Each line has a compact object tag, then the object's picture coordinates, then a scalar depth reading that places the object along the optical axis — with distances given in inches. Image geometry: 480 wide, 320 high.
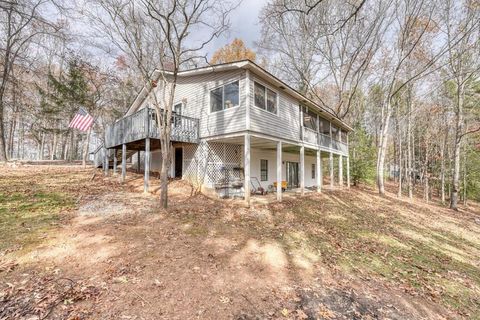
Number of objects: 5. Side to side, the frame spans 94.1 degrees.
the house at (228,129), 390.0
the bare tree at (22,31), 282.2
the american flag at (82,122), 522.1
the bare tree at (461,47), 540.1
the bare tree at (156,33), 309.1
